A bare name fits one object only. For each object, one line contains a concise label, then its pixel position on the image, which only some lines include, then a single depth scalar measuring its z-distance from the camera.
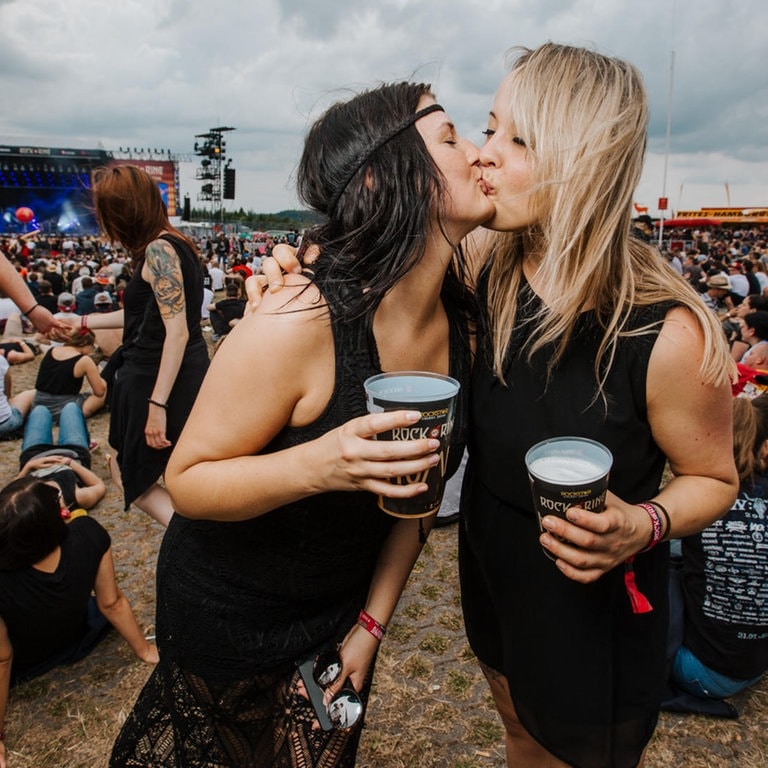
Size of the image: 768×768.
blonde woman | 1.57
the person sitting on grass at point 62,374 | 7.13
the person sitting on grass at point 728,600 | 2.96
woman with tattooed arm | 3.37
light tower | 38.24
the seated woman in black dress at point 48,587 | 3.09
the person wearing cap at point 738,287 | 13.77
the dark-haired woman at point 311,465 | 1.42
